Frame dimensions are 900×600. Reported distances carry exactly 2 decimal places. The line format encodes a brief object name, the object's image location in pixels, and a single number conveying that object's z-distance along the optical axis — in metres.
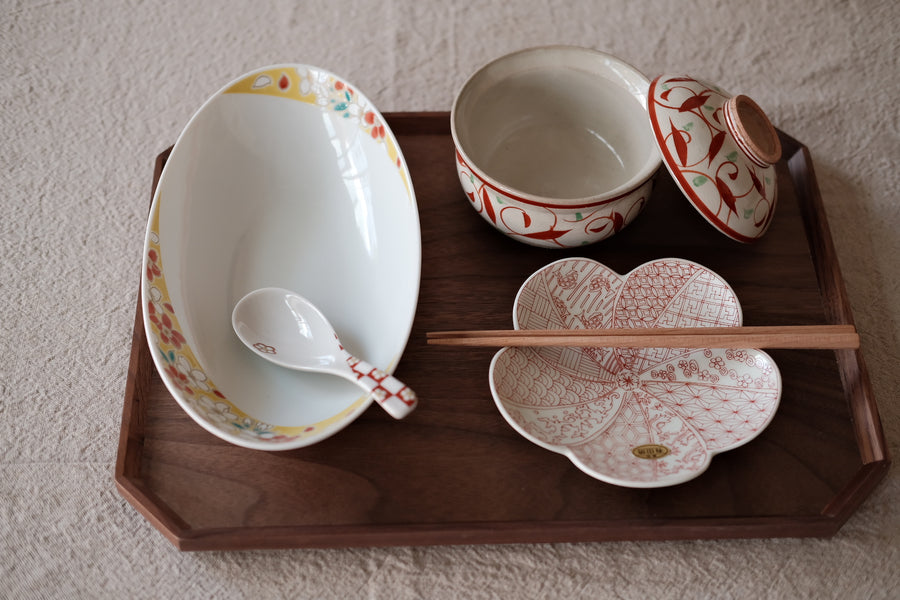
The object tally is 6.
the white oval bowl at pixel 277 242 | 0.54
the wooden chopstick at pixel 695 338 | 0.55
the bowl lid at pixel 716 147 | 0.57
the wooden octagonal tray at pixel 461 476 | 0.53
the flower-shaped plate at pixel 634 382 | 0.54
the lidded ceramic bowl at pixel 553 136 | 0.60
